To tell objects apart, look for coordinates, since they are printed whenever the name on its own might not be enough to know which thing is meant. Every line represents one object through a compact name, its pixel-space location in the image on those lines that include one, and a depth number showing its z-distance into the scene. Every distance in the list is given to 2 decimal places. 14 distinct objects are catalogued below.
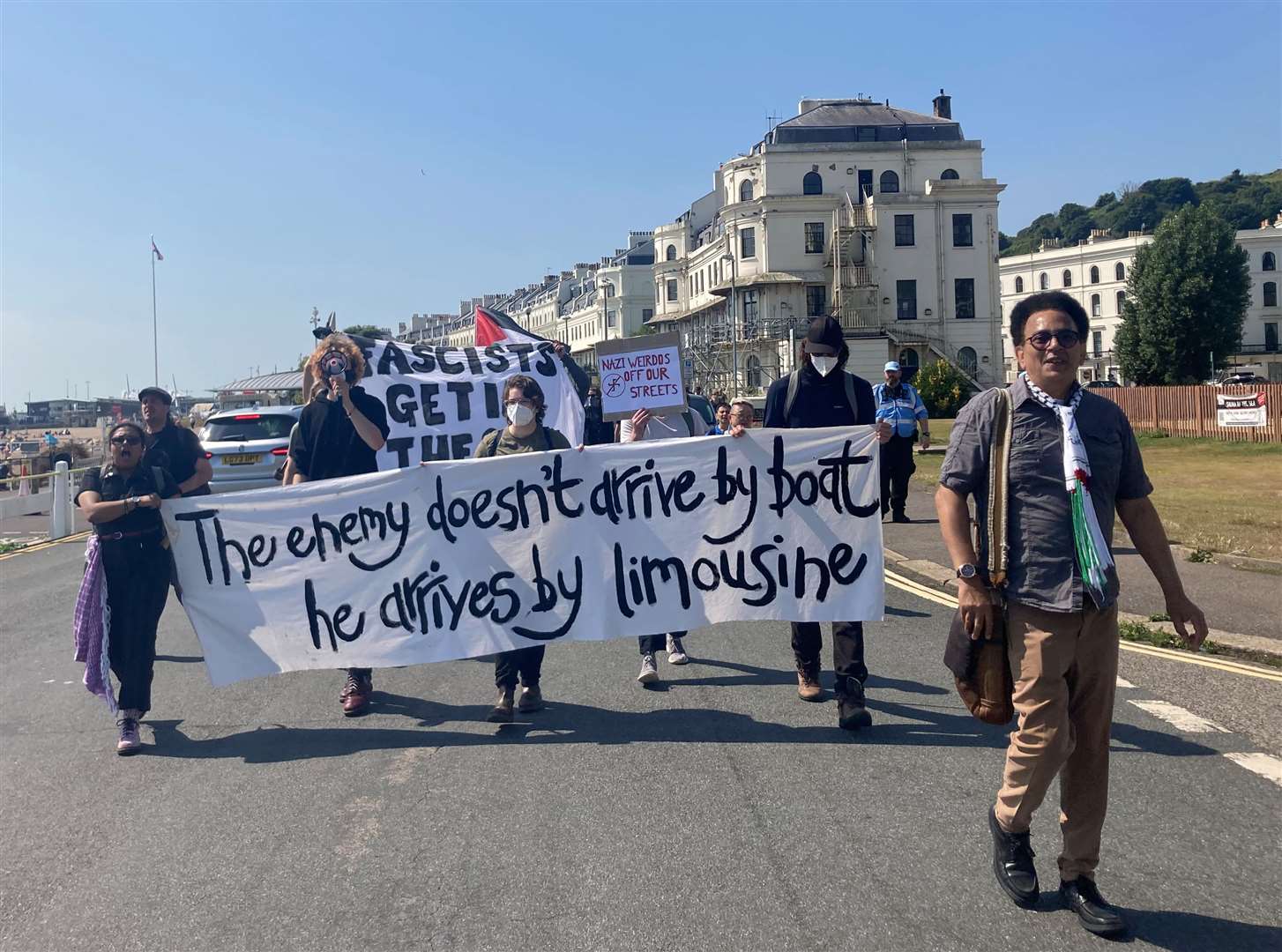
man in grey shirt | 3.75
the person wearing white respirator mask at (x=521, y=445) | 6.36
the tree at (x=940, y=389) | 51.44
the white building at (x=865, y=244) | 68.06
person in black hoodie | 6.45
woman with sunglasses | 6.20
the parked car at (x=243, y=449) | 17.25
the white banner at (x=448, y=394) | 11.09
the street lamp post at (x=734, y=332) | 69.56
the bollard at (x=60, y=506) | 17.95
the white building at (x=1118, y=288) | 95.56
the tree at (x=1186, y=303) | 64.81
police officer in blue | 13.62
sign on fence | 31.42
